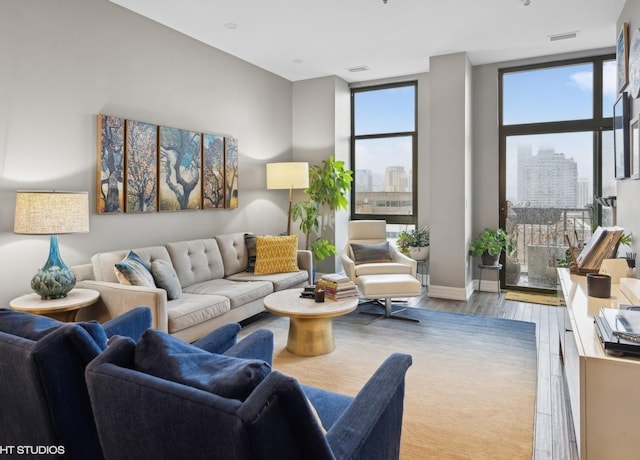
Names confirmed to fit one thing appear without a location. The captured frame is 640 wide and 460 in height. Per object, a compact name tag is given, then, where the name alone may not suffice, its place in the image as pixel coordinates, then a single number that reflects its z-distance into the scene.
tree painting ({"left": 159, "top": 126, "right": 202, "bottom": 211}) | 4.23
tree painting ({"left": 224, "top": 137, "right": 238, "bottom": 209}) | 5.04
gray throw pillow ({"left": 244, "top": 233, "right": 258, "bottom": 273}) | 4.79
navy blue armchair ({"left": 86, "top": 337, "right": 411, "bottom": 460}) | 0.90
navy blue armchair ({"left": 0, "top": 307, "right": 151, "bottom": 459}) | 1.32
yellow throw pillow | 4.67
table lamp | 2.77
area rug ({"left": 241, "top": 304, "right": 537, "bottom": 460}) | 2.24
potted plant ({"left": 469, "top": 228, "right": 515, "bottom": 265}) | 5.36
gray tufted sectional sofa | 3.02
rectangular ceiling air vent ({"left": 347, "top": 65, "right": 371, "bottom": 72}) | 5.68
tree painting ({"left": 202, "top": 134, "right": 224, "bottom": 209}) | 4.73
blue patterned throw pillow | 3.14
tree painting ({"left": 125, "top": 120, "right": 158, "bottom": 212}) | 3.88
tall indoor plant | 5.74
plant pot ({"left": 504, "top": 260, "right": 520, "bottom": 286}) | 5.65
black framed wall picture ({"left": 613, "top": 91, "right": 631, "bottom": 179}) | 3.50
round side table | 2.67
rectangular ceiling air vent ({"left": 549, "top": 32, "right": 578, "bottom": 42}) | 4.56
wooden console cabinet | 1.51
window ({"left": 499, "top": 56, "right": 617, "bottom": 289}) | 5.09
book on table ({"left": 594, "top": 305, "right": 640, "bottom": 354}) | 1.56
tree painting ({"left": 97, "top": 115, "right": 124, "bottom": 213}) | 3.63
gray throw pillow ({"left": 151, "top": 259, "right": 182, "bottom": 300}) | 3.46
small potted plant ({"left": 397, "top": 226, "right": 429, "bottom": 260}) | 5.70
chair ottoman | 4.20
